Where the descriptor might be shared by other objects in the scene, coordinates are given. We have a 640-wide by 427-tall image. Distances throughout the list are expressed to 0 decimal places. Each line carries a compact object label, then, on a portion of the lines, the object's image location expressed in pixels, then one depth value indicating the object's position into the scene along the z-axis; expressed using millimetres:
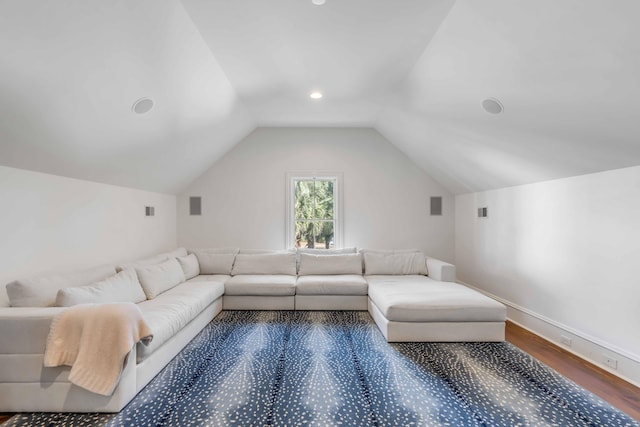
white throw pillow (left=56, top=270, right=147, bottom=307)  2277
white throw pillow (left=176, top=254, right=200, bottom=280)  4234
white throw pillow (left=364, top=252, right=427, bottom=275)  4570
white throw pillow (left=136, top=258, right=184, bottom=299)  3246
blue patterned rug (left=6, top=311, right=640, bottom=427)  1943
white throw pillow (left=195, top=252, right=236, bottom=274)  4609
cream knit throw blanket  1924
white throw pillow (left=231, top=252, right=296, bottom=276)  4562
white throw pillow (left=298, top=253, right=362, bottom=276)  4516
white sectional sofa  1979
